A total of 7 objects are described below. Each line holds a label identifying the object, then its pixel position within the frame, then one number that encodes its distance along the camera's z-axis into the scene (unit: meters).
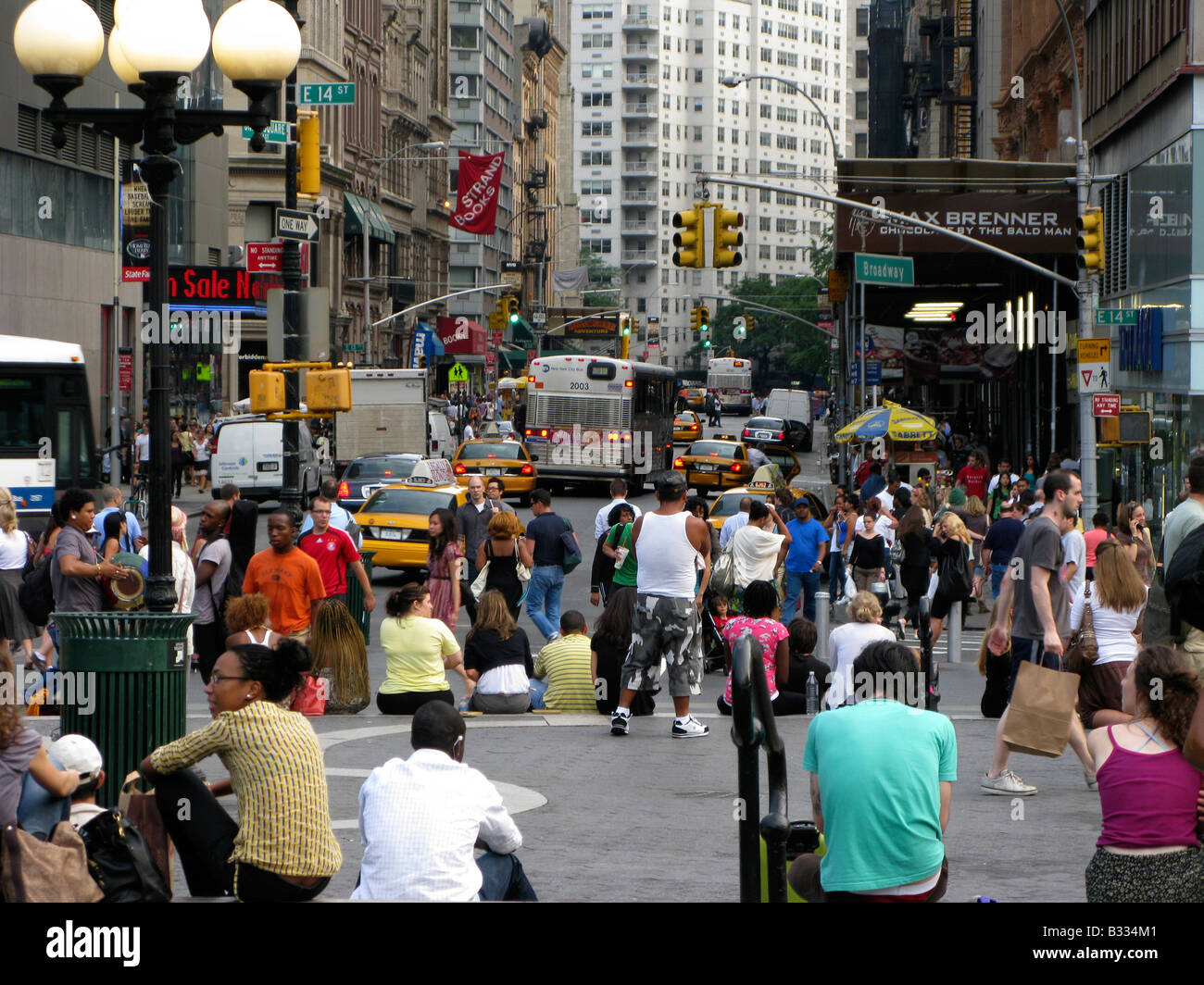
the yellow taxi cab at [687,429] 69.56
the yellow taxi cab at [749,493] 25.44
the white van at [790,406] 80.19
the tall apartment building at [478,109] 108.19
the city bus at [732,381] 110.12
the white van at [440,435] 49.12
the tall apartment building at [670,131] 178.88
